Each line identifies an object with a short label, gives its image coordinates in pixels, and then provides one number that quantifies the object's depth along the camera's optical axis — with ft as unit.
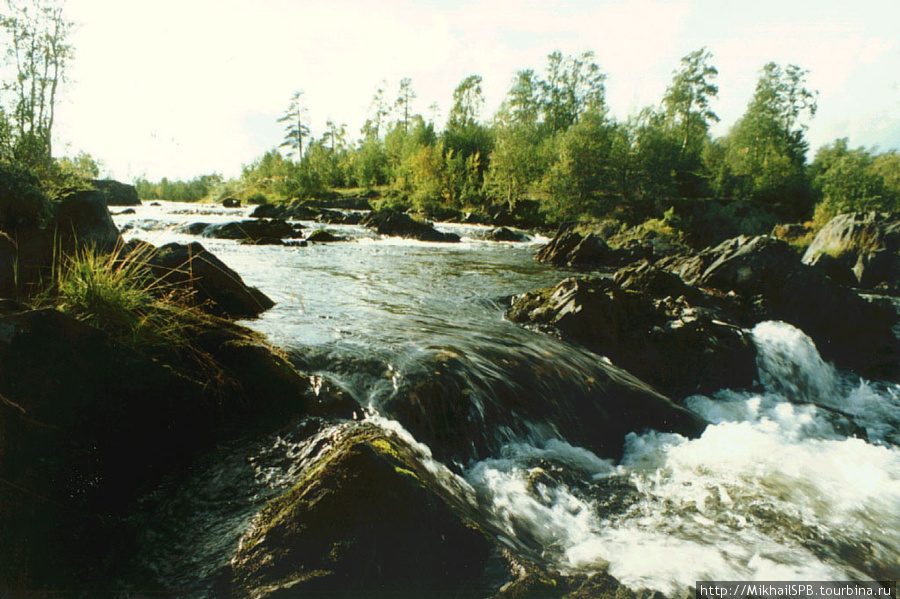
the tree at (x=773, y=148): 148.46
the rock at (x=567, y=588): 8.50
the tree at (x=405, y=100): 272.31
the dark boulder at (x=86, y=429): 7.96
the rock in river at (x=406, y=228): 88.07
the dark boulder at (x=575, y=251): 67.97
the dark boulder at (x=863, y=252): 62.49
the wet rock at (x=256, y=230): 68.18
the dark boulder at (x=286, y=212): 112.88
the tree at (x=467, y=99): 246.47
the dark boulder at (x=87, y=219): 23.70
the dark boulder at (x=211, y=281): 20.81
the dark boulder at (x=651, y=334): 26.86
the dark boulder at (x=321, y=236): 71.46
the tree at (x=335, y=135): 292.69
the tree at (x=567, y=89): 215.51
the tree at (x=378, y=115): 282.15
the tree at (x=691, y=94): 191.93
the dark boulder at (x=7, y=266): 15.73
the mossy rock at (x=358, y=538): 7.72
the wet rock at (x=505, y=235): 97.81
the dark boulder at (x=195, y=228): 72.38
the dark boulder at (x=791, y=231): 96.61
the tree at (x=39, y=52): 74.59
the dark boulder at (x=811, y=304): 37.22
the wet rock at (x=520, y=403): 14.89
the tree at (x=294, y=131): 268.00
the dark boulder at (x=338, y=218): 111.14
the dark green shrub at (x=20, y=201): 24.22
